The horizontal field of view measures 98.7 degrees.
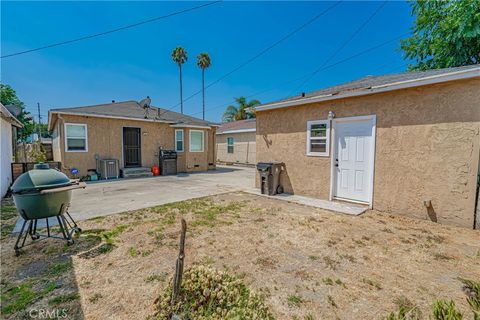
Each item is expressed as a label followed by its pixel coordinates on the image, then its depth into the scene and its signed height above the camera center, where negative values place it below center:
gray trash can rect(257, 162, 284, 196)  6.69 -0.89
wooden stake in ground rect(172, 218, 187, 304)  1.75 -1.08
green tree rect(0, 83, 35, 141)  16.11 +3.98
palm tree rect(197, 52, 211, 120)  25.66 +11.00
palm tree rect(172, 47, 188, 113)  25.98 +11.88
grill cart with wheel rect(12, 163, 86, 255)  2.92 -0.69
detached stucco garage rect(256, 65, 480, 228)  3.99 +0.15
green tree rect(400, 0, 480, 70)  7.83 +5.29
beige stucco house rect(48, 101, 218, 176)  9.26 +0.65
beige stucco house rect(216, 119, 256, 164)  16.06 +0.55
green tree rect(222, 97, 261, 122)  24.78 +5.02
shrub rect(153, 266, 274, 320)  1.75 -1.36
